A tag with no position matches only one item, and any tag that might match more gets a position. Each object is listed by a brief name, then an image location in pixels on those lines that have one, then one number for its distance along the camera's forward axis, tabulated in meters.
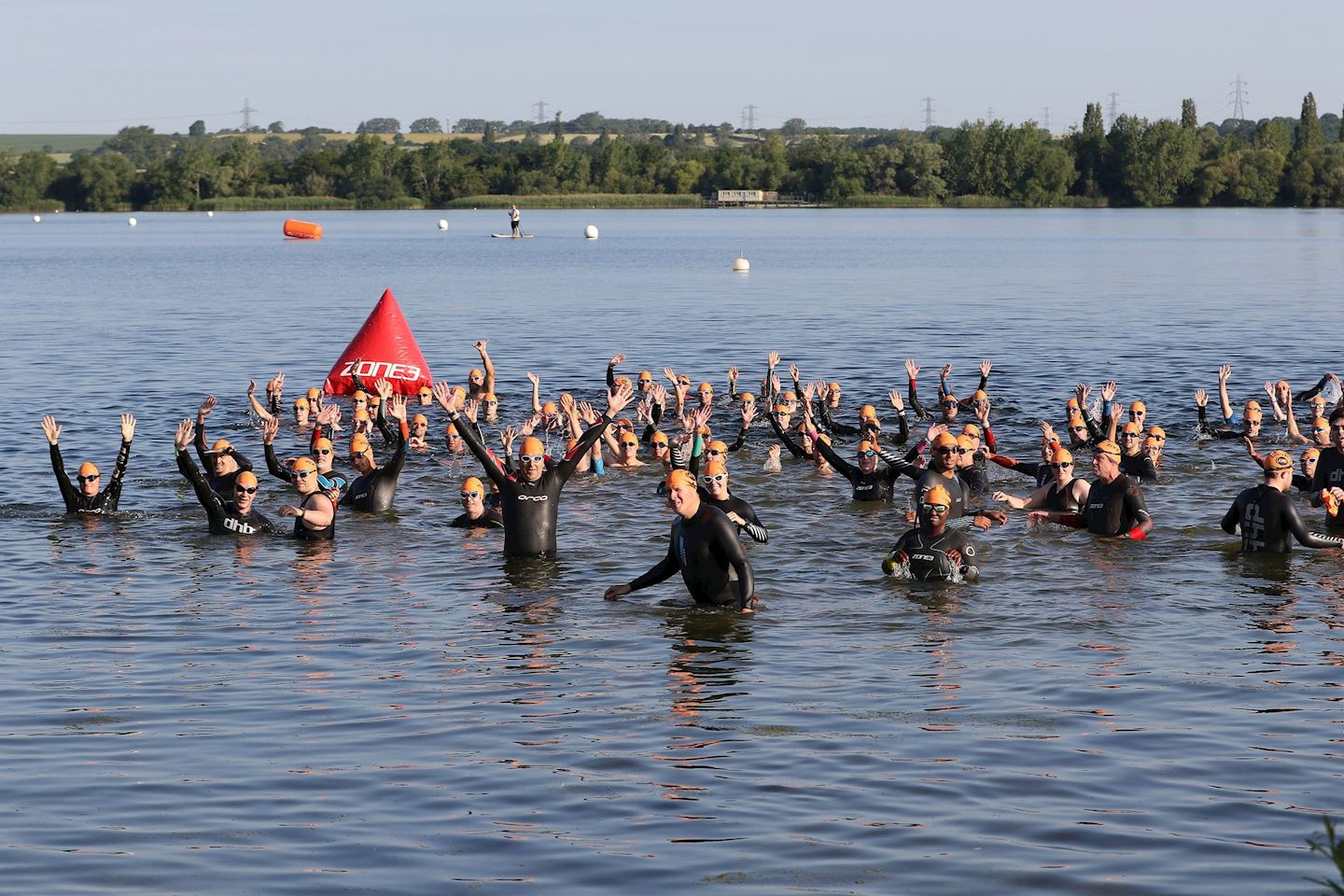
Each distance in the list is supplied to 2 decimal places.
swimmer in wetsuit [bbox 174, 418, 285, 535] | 18.64
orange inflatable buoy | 121.75
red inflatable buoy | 33.34
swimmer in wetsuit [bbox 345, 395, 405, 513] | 20.98
